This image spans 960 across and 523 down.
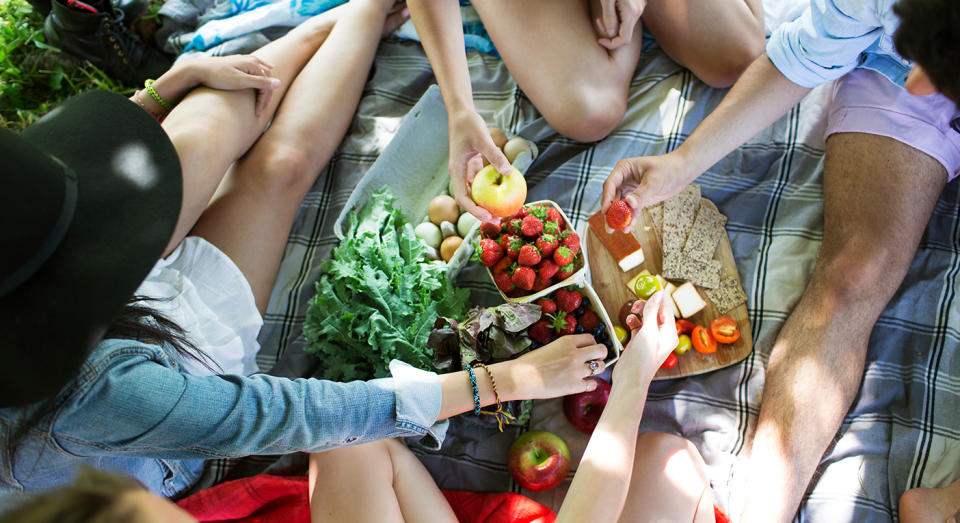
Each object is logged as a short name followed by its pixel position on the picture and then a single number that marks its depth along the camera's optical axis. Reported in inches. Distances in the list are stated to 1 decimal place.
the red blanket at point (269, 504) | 60.0
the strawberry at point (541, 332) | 64.1
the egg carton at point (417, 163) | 77.1
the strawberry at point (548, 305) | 64.1
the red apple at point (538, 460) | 62.9
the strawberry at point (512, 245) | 63.1
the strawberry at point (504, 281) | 63.9
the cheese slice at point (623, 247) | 69.8
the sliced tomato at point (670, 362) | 67.7
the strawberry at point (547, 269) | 62.1
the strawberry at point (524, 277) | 61.5
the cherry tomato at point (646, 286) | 69.1
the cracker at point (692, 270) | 69.7
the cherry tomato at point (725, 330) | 67.6
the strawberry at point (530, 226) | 62.9
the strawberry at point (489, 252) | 64.0
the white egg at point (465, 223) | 73.4
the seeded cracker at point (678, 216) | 71.2
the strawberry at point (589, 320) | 65.0
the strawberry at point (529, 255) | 61.2
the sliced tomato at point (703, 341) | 67.6
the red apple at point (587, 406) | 66.1
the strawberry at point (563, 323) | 63.8
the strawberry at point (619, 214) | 63.8
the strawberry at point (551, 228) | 63.9
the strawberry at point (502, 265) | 64.1
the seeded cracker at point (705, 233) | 70.8
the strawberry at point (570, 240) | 63.6
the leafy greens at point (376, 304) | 64.1
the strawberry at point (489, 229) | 65.7
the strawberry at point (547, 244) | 61.9
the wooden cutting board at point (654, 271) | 68.6
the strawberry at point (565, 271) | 63.0
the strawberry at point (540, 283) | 63.1
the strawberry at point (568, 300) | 64.1
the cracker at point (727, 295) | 69.6
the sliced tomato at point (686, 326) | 68.5
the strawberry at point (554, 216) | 65.9
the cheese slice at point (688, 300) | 68.2
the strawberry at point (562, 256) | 61.9
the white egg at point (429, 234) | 74.7
